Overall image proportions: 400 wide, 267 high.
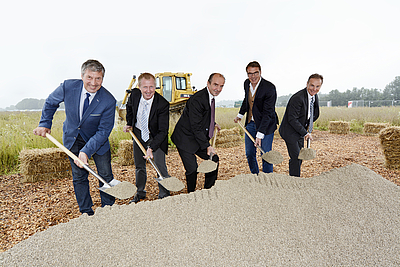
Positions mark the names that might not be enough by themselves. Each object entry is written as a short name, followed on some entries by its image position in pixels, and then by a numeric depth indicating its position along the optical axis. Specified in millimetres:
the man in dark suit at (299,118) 2553
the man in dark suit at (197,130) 2244
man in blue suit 1895
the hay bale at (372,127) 6566
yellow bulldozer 8242
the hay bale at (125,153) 3879
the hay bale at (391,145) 3430
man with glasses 2602
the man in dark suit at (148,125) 2246
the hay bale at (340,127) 7316
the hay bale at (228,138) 5289
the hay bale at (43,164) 3068
